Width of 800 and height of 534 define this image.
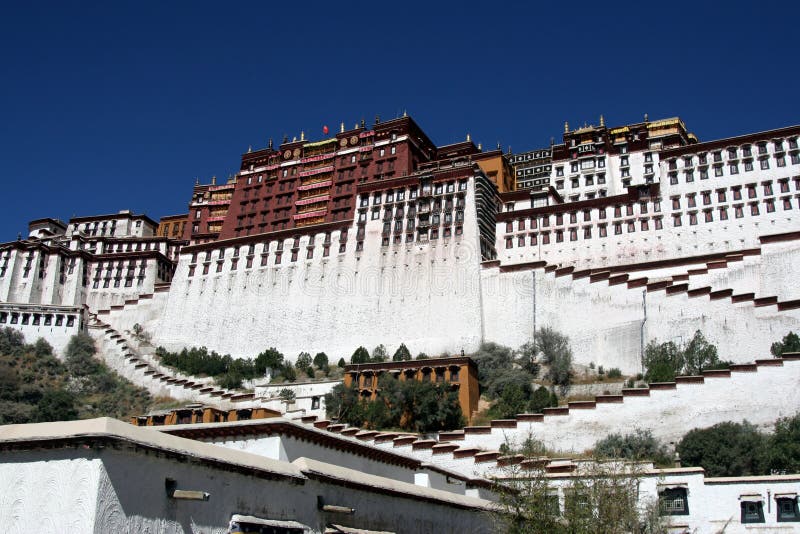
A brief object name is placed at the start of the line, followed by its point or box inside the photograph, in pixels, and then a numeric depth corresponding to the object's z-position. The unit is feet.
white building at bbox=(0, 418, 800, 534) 40.98
